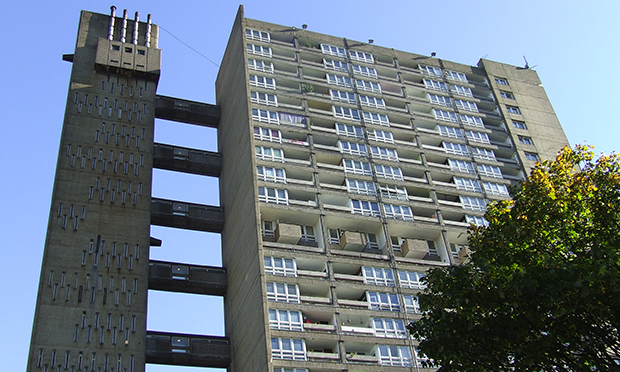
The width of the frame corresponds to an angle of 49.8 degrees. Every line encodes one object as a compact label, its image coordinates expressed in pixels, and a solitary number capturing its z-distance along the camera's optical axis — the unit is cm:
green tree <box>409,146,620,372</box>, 2191
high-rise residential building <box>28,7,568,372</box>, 4575
